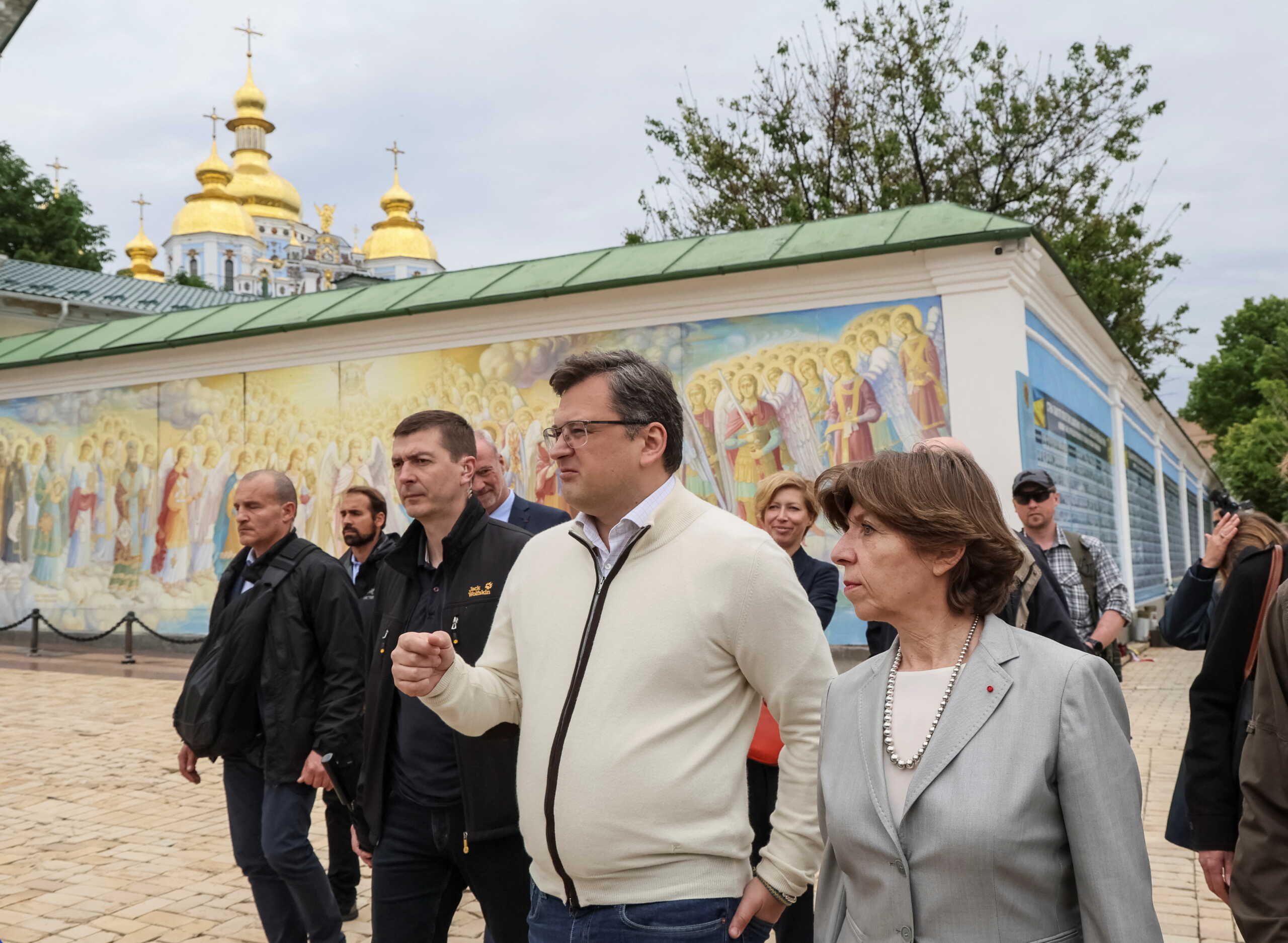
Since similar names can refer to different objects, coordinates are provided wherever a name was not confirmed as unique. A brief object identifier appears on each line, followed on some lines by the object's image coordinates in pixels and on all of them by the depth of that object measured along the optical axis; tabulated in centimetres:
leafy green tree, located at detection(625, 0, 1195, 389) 2672
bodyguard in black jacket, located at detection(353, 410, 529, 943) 324
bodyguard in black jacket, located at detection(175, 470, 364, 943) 423
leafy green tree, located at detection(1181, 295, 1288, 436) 5206
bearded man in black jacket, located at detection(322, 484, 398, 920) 563
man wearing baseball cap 570
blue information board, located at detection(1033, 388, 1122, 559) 1248
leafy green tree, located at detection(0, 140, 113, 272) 3784
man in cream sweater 244
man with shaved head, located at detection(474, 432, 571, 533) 566
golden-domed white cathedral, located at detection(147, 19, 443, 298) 7056
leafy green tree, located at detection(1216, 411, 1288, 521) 4012
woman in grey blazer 187
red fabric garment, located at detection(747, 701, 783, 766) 367
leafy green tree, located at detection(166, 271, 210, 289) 5125
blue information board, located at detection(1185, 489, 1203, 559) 3734
